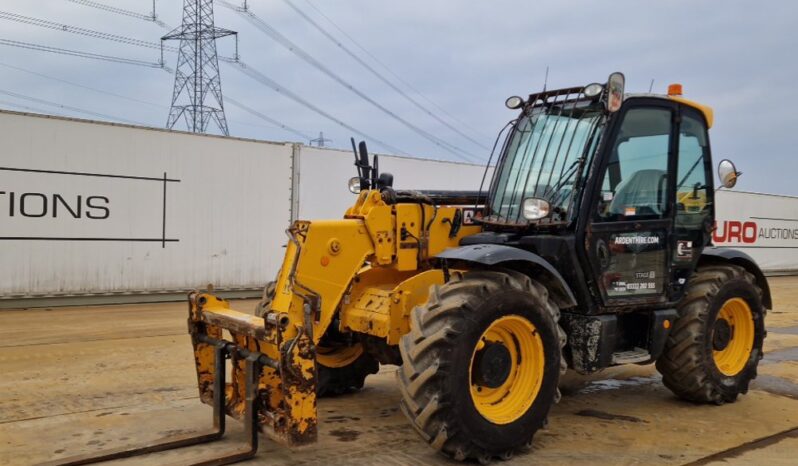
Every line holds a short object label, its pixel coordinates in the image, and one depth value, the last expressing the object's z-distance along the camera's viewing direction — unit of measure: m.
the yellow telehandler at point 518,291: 4.05
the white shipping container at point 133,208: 10.90
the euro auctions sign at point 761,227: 21.66
